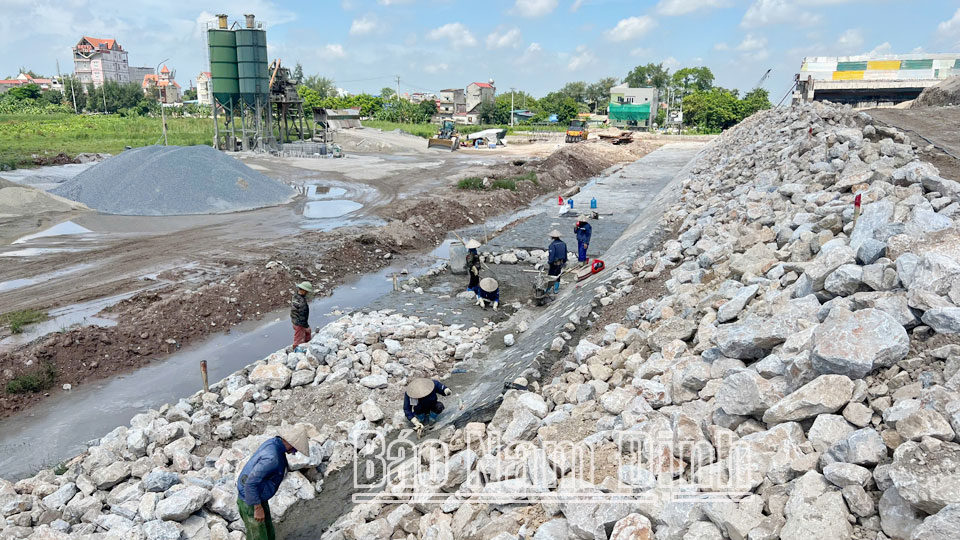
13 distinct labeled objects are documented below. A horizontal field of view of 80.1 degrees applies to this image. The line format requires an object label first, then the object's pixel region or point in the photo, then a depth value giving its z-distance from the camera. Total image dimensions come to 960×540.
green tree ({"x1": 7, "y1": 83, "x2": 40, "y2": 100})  72.94
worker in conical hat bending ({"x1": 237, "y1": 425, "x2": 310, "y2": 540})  4.89
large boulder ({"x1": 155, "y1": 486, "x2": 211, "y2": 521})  5.20
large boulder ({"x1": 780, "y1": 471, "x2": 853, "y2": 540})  2.81
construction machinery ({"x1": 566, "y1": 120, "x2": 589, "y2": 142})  46.47
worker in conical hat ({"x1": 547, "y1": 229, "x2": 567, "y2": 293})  11.71
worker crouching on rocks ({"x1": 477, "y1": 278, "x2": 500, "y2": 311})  11.57
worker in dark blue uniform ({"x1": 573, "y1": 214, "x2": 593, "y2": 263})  12.88
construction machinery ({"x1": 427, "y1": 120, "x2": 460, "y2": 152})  44.22
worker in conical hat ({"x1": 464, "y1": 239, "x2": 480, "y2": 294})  12.04
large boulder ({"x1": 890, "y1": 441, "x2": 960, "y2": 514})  2.61
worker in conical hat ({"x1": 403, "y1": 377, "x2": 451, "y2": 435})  6.83
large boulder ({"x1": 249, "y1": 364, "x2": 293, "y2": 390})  8.05
